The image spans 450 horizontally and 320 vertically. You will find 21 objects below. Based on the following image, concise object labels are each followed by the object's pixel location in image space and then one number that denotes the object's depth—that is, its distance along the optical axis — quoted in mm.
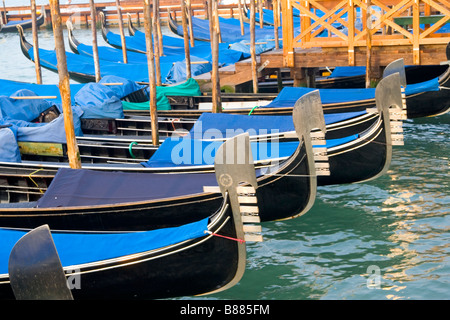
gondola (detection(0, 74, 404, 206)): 9023
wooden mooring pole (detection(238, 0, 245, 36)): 25820
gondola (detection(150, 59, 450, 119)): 12406
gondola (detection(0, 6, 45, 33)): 39656
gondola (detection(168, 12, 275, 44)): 23605
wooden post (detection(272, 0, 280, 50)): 17578
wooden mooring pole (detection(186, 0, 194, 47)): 20917
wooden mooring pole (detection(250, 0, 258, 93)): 14594
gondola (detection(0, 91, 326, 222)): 7926
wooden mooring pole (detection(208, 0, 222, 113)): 12273
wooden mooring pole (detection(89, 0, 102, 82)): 16797
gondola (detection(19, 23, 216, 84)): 16344
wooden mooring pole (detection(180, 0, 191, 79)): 15562
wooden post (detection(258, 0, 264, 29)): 26216
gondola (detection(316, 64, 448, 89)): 15508
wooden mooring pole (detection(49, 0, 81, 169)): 8695
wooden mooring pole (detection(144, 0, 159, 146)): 10664
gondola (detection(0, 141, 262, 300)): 6336
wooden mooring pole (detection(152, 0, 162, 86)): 15033
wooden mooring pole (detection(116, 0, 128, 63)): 20312
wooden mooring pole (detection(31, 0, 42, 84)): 17406
